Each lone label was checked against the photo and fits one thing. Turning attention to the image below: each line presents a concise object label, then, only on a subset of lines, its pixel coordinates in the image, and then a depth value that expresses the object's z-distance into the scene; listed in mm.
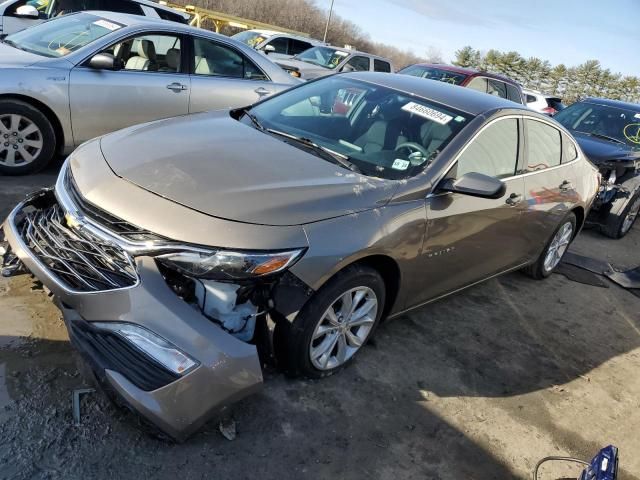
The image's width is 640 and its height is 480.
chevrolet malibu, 2283
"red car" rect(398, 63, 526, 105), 10812
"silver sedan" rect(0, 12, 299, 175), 4902
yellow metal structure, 22750
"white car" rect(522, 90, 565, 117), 17594
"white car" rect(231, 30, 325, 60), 15102
